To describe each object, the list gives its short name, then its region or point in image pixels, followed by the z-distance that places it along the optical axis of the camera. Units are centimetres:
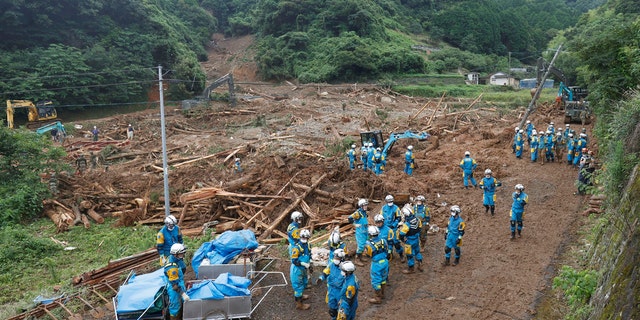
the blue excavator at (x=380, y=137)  2289
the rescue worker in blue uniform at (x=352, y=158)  2100
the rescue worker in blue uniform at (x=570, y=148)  1947
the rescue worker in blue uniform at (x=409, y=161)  1950
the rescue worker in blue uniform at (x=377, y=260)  931
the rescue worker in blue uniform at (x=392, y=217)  1146
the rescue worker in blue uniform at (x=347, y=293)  805
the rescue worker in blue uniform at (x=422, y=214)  1172
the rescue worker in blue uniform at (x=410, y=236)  1050
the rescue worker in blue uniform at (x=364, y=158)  2079
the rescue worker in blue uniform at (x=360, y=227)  1146
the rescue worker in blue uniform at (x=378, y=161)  1966
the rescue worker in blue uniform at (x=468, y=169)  1719
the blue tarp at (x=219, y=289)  838
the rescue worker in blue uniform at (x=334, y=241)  980
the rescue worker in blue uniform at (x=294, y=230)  1013
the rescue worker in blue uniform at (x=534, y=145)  2014
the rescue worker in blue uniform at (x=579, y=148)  1853
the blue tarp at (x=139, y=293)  820
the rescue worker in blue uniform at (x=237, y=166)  2152
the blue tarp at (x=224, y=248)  1040
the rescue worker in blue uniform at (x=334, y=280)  845
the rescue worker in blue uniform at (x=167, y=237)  1025
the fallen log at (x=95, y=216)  1770
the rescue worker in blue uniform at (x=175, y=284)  834
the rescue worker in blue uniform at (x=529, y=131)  2260
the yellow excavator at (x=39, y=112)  3819
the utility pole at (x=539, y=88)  2813
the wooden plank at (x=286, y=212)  1412
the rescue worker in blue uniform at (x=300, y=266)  932
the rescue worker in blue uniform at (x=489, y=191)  1404
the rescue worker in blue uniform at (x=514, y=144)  2184
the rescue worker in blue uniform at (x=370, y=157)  2041
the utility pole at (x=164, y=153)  1422
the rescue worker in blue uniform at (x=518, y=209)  1214
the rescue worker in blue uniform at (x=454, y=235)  1072
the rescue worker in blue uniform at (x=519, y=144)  2131
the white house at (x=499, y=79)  6143
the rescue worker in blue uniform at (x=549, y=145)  2009
